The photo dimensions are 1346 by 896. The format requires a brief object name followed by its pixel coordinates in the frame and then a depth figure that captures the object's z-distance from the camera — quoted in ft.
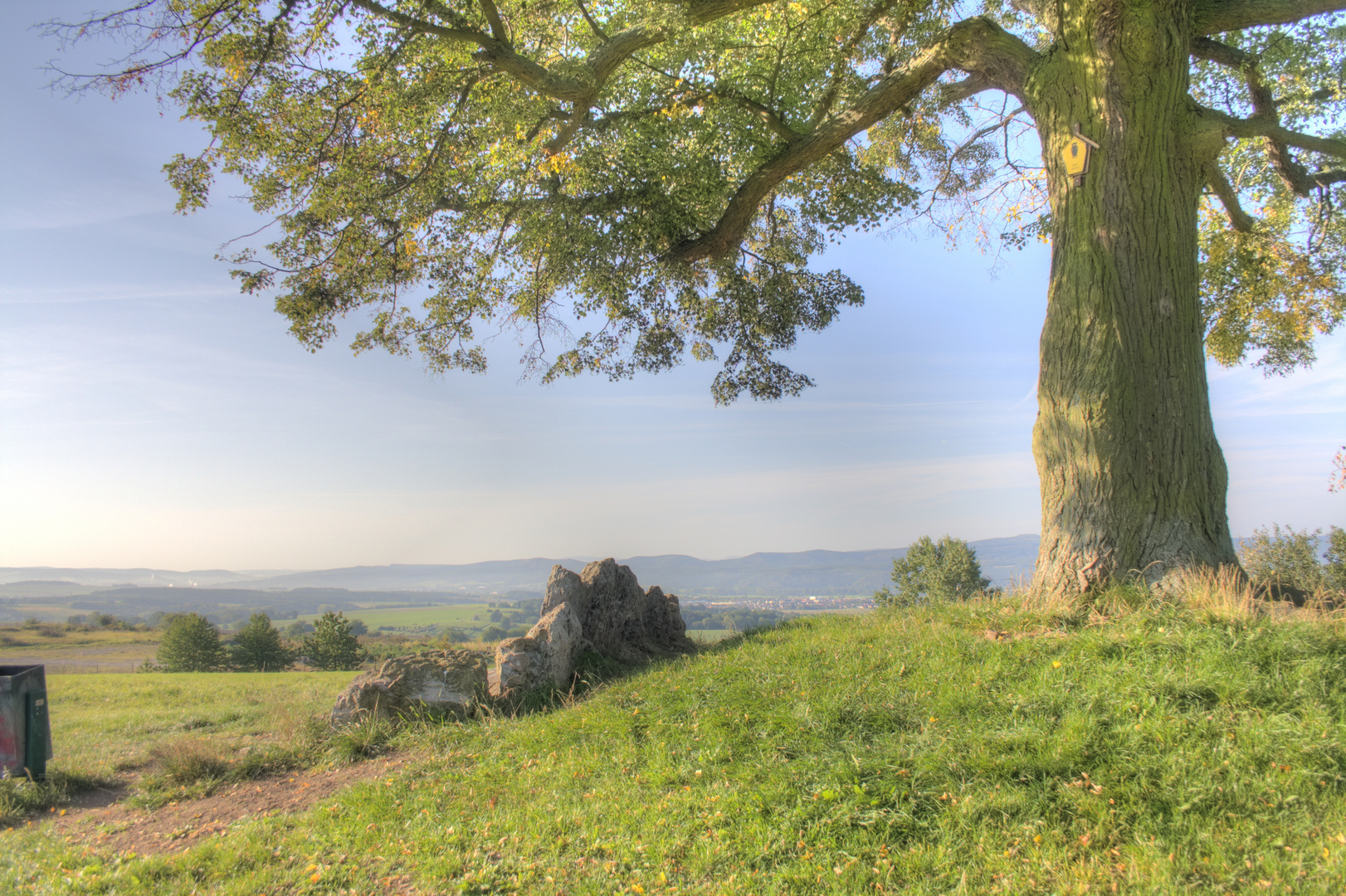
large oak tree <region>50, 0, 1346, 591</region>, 25.23
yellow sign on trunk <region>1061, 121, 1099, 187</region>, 26.55
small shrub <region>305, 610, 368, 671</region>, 114.62
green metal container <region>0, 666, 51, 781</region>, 23.32
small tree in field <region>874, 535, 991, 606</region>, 114.73
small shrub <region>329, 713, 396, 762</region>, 24.86
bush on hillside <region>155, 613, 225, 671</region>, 111.86
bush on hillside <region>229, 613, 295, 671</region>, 114.21
